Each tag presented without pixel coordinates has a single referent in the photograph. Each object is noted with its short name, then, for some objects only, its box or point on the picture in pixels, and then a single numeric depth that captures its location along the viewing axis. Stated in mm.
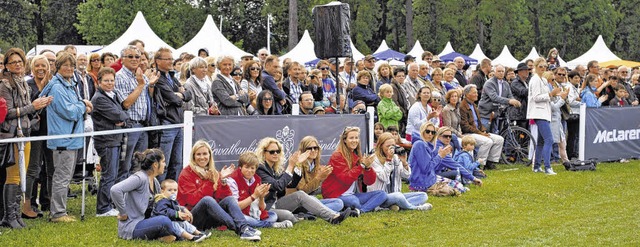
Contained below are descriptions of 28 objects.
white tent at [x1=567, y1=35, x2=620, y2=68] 43656
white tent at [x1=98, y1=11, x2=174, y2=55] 29364
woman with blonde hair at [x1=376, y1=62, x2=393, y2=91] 17078
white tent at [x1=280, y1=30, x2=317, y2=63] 35094
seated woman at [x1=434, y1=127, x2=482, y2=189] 13984
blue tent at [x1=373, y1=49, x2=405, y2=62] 40094
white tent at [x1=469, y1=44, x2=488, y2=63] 44725
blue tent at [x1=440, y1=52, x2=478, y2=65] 39884
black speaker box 14773
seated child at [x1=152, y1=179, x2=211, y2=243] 9211
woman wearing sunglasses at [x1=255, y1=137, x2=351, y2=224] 10484
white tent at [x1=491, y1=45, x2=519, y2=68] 43666
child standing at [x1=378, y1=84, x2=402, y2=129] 15286
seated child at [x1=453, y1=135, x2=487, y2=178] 14844
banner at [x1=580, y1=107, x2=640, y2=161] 17328
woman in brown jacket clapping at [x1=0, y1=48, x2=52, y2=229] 9883
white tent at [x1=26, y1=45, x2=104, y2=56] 36969
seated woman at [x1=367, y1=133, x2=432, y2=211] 11719
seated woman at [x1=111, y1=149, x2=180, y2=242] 9117
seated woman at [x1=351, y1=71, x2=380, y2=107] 15711
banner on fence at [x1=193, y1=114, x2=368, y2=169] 11766
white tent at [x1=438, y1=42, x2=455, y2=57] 42769
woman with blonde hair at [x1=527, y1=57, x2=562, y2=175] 15781
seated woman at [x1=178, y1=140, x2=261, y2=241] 9656
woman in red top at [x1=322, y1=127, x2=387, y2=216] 11320
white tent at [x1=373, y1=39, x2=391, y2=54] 42709
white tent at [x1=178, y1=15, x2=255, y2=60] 31594
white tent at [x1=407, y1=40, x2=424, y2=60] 42281
